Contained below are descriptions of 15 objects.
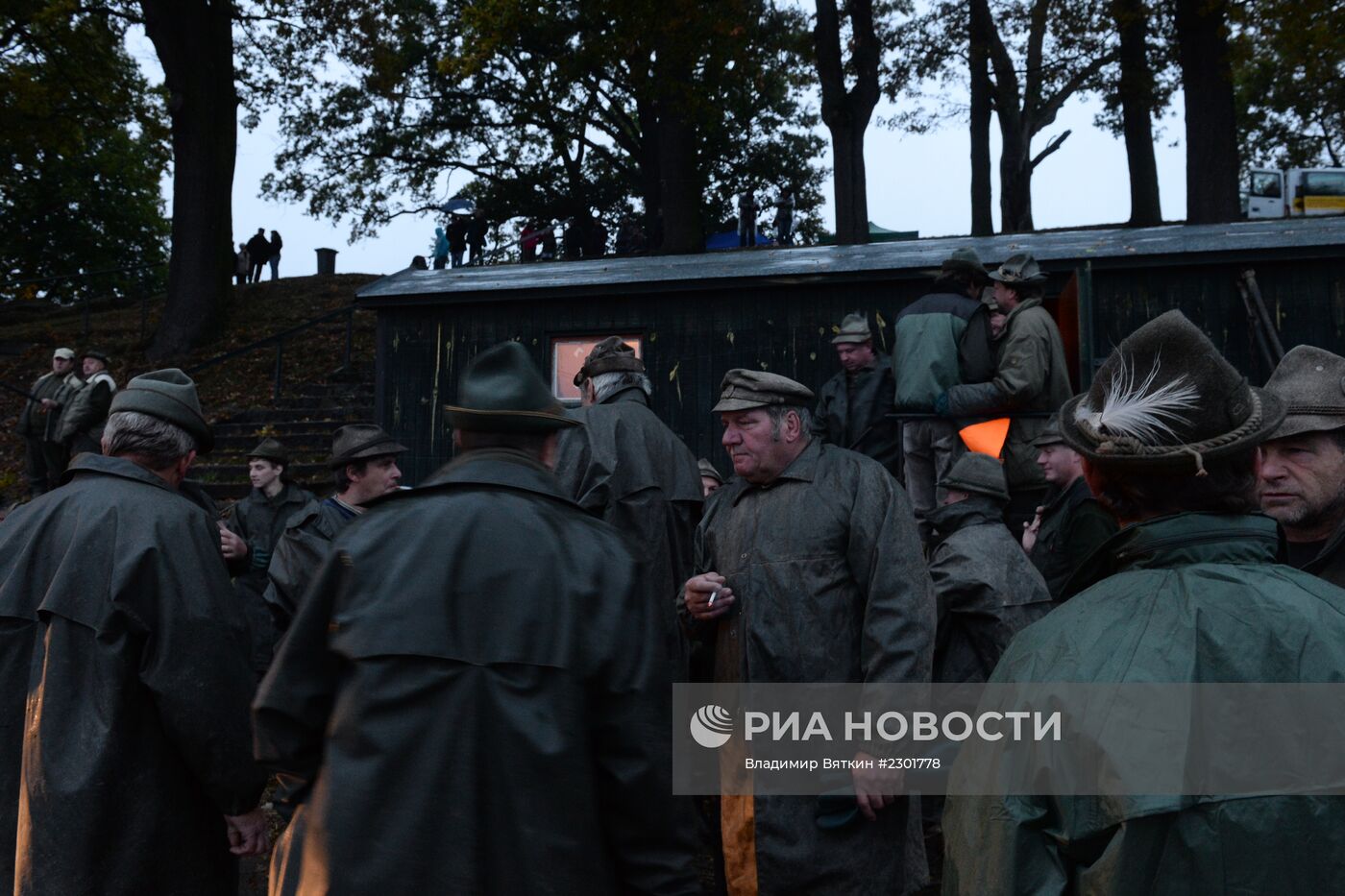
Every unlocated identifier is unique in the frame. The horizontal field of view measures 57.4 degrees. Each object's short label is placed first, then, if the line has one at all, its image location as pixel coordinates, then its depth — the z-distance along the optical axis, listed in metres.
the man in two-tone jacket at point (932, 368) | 8.65
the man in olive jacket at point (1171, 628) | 2.00
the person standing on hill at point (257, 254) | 37.44
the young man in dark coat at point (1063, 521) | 5.71
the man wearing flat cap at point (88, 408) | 14.14
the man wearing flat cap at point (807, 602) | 4.31
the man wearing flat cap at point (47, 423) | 14.87
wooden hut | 11.77
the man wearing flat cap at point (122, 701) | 3.59
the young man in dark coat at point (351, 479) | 6.04
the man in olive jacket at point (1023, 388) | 8.25
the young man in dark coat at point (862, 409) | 9.02
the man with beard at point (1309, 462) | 3.74
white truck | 27.88
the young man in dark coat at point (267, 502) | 8.95
